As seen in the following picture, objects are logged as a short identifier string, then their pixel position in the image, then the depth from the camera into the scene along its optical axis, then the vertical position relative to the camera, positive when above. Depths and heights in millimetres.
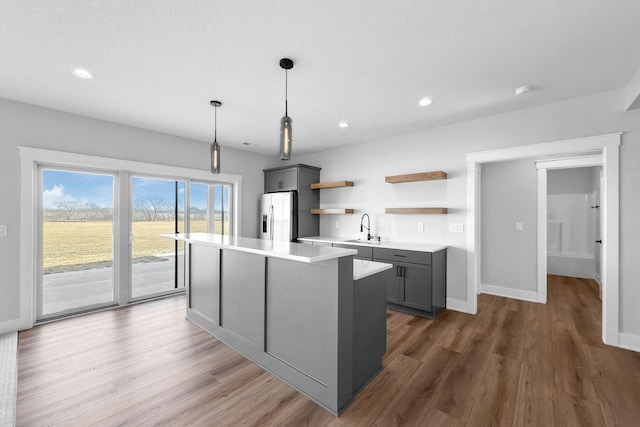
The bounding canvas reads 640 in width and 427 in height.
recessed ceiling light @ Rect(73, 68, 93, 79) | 2438 +1244
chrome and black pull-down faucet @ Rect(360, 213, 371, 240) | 4705 -211
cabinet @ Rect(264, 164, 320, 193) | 5133 +694
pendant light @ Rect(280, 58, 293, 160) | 2045 +556
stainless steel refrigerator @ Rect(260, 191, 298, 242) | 5055 -64
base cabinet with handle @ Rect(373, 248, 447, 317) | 3508 -876
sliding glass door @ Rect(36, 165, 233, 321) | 3488 -306
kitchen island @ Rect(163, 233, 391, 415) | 1896 -803
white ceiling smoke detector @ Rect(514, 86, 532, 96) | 2736 +1226
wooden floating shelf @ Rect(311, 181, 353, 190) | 4850 +518
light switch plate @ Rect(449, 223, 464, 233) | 3795 -194
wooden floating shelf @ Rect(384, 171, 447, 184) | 3812 +524
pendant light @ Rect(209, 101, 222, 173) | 2721 +542
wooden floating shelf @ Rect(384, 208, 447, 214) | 3820 +50
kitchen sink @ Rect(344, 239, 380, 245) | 4164 -435
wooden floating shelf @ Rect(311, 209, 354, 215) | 4883 +44
